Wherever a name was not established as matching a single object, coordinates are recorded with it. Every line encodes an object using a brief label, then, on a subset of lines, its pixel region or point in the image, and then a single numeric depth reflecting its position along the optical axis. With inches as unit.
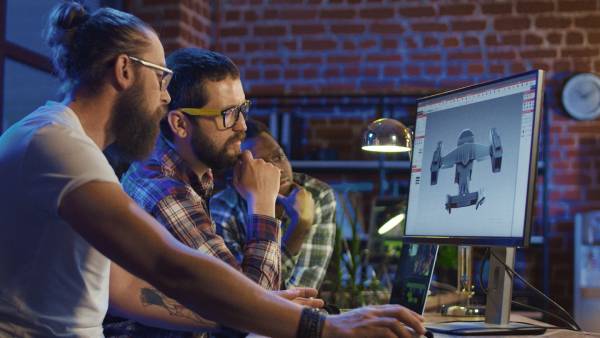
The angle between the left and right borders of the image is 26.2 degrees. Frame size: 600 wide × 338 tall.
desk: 114.8
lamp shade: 135.3
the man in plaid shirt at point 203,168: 122.3
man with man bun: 93.2
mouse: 95.3
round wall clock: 261.1
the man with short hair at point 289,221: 164.2
